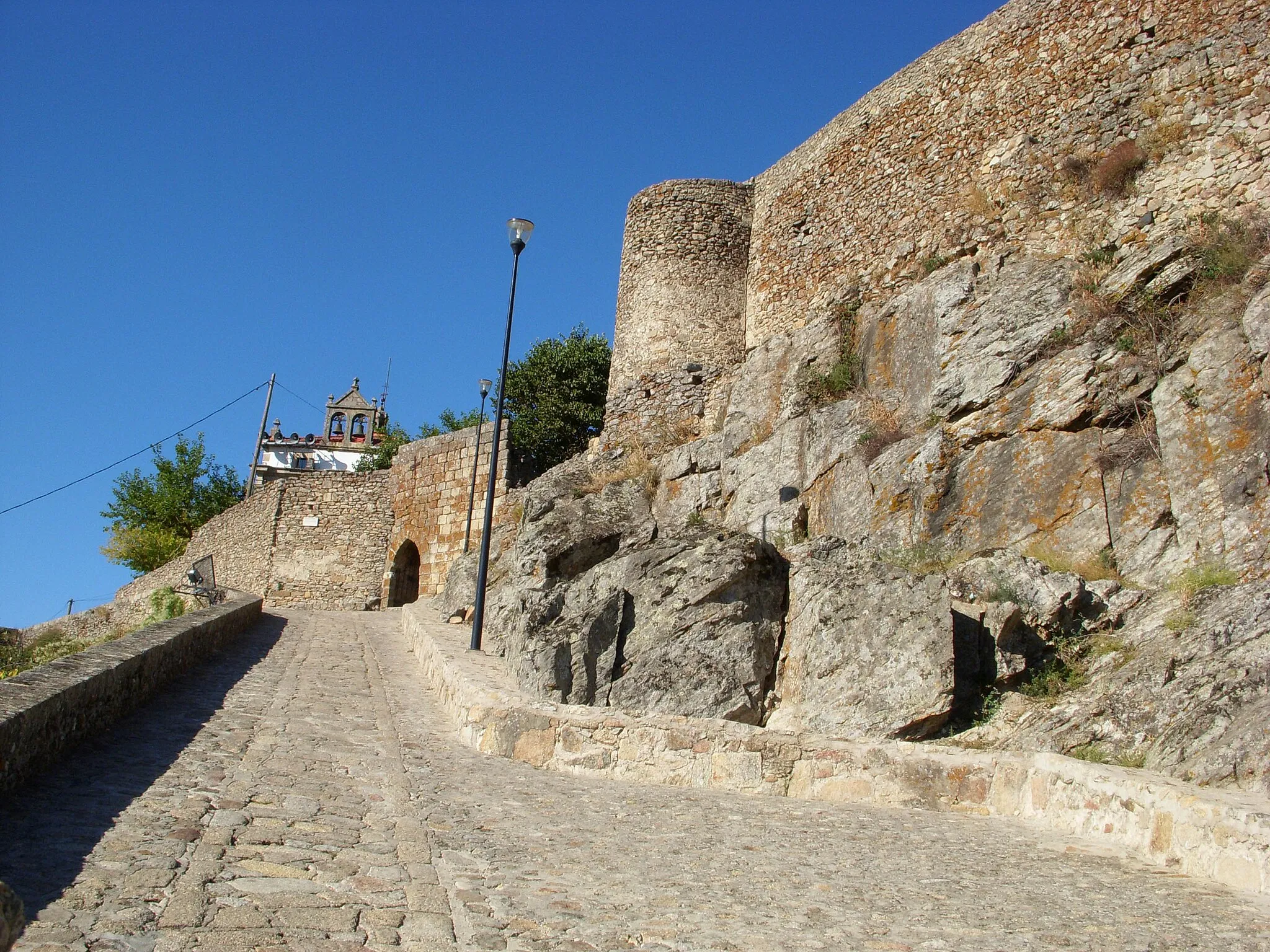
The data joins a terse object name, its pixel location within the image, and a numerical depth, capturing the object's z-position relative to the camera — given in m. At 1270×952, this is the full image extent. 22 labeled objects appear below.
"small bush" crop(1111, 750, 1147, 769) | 6.33
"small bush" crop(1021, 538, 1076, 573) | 9.16
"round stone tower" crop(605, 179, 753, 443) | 17.14
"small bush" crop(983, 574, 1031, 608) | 8.64
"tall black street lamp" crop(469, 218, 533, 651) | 11.97
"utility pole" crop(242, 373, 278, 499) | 36.72
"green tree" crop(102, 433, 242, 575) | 34.50
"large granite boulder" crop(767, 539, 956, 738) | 7.93
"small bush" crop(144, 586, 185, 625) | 18.08
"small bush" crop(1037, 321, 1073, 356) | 10.93
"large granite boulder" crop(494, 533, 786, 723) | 9.24
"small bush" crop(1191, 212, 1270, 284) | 9.83
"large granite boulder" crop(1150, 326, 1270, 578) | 8.19
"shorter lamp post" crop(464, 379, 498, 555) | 20.88
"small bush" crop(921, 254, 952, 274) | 13.93
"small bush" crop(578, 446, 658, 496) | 15.09
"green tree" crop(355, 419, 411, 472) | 33.88
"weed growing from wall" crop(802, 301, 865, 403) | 13.48
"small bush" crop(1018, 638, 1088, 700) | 7.94
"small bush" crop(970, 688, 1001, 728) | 7.98
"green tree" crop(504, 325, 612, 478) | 24.92
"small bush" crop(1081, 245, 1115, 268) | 11.62
